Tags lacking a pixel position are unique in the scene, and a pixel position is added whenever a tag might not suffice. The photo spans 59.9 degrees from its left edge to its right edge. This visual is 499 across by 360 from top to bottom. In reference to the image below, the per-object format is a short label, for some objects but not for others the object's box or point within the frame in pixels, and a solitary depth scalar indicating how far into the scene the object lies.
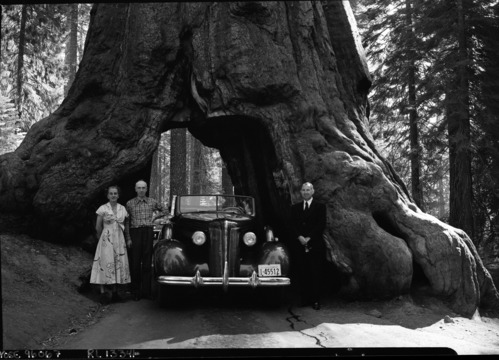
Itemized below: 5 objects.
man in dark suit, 6.52
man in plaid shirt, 6.73
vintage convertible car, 5.56
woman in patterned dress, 6.39
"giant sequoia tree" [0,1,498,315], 6.80
